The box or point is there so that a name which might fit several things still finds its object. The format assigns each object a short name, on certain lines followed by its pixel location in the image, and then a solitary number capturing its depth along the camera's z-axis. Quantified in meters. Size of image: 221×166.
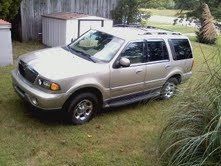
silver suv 3.84
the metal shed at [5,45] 5.80
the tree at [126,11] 9.12
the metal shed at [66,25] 7.22
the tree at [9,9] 6.98
